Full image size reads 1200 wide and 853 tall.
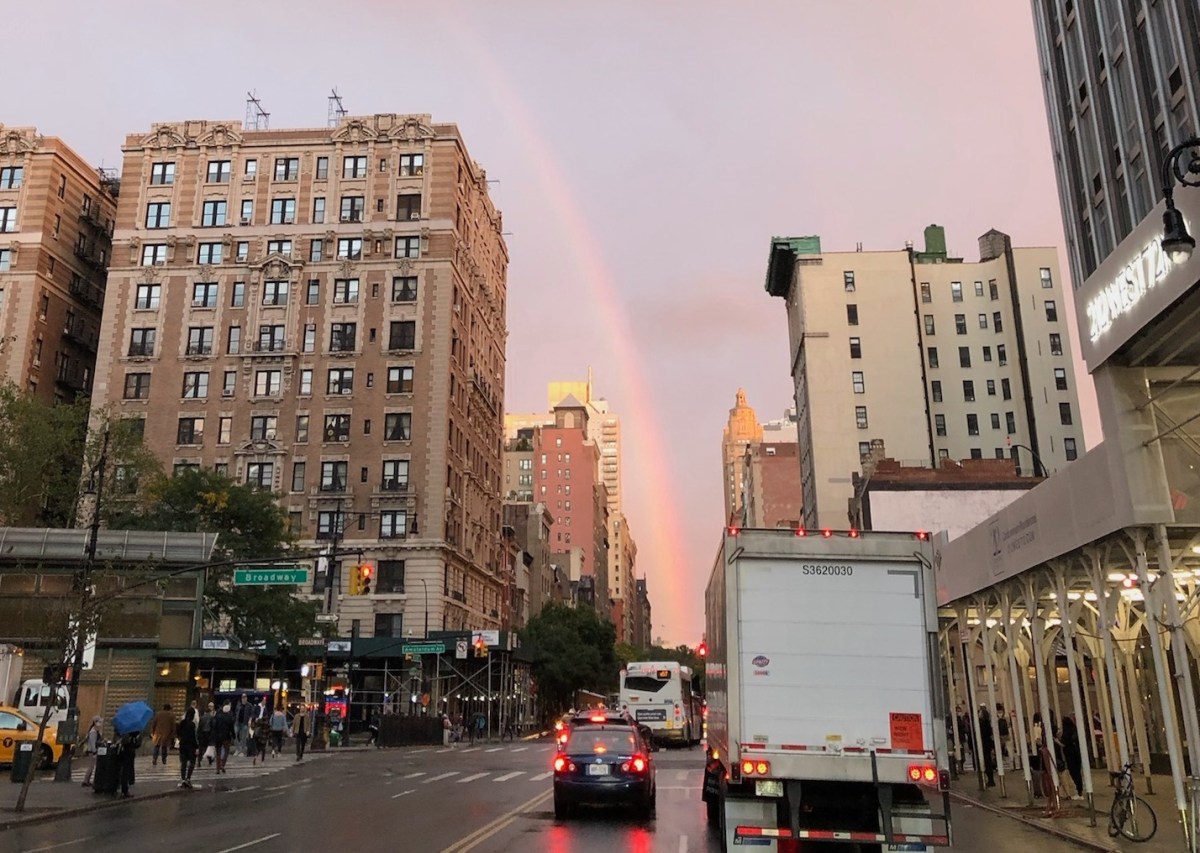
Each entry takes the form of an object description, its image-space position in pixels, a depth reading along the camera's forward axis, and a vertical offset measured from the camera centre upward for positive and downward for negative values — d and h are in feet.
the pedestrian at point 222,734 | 98.89 -3.40
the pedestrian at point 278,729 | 135.95 -4.12
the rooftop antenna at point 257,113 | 279.08 +161.71
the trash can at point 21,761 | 73.77 -4.56
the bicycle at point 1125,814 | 53.78 -6.69
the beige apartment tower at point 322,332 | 233.55 +89.76
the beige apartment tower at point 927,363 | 265.54 +88.22
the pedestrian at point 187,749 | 82.17 -3.98
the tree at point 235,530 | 175.01 +30.36
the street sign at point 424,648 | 172.86 +8.33
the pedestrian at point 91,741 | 81.10 -4.37
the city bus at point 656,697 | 159.74 -0.45
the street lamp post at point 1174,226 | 38.78 +17.83
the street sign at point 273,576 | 98.43 +12.07
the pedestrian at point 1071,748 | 74.95 -4.32
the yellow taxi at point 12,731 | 92.94 -2.69
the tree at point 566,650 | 282.77 +12.74
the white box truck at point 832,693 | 38.88 -0.02
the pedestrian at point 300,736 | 124.36 -4.63
